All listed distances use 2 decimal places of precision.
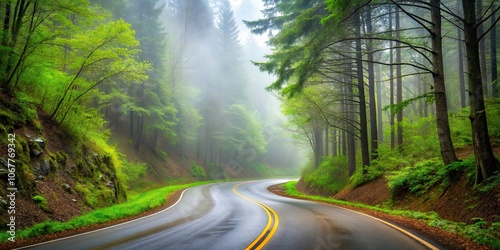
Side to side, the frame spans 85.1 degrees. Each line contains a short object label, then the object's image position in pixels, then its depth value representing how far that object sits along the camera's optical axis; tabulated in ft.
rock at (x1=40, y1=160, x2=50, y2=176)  36.52
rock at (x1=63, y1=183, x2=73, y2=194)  38.94
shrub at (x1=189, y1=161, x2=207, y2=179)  119.37
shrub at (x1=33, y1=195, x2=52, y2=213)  31.63
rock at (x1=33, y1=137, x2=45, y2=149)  38.00
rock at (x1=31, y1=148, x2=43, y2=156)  36.45
